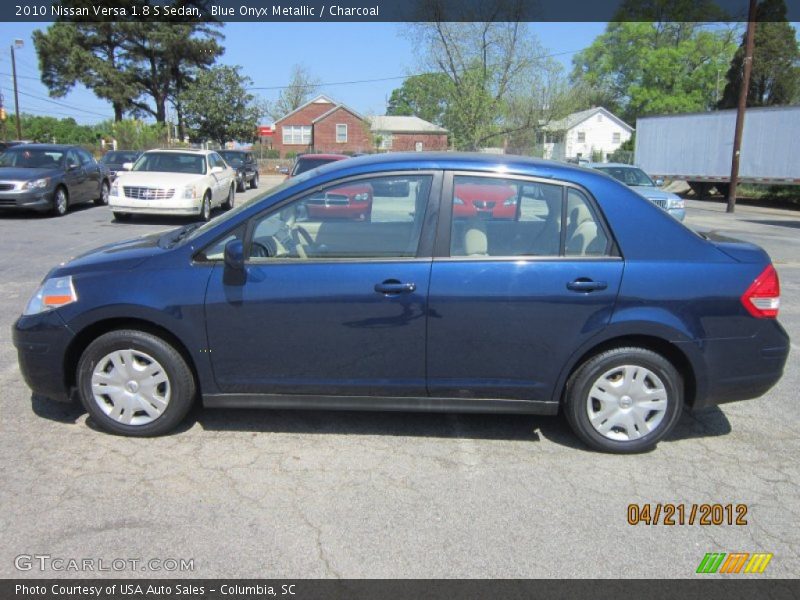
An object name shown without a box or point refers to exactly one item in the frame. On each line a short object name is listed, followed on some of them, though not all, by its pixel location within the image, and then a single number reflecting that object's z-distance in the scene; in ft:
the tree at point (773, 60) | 135.64
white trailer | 78.95
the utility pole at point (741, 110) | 70.49
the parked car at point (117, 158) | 77.71
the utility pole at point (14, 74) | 134.31
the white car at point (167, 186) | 44.62
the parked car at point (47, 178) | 45.06
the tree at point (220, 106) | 147.13
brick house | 203.31
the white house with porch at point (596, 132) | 220.43
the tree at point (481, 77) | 136.98
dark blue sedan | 12.23
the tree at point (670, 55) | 205.57
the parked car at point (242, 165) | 84.38
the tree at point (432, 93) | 145.30
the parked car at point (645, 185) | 47.83
